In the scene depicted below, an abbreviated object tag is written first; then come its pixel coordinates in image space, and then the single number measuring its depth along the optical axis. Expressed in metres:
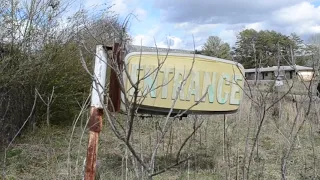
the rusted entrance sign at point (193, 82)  3.09
